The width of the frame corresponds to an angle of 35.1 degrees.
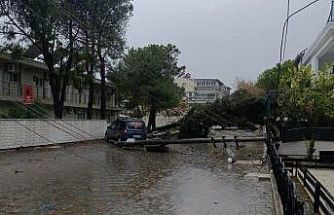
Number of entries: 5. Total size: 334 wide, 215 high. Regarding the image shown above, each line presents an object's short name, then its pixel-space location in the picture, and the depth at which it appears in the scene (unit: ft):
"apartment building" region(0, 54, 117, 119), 123.65
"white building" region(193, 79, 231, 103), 409.94
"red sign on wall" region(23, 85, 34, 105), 117.60
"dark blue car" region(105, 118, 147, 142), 112.88
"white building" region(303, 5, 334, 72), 88.94
